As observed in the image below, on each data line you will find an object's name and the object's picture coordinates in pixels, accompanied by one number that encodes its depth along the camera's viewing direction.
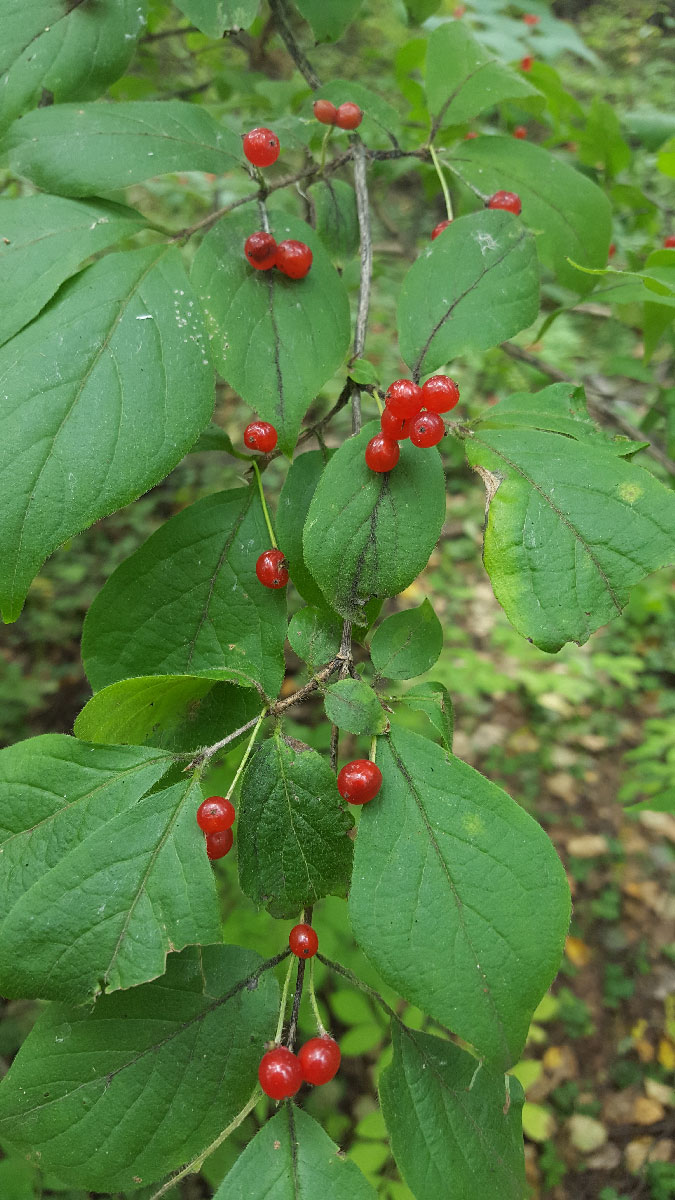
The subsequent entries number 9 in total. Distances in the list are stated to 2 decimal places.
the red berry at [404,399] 0.14
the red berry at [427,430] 0.13
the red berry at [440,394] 0.14
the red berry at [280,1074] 0.13
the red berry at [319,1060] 0.14
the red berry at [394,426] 0.13
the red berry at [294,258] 0.15
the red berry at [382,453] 0.13
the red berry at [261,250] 0.15
